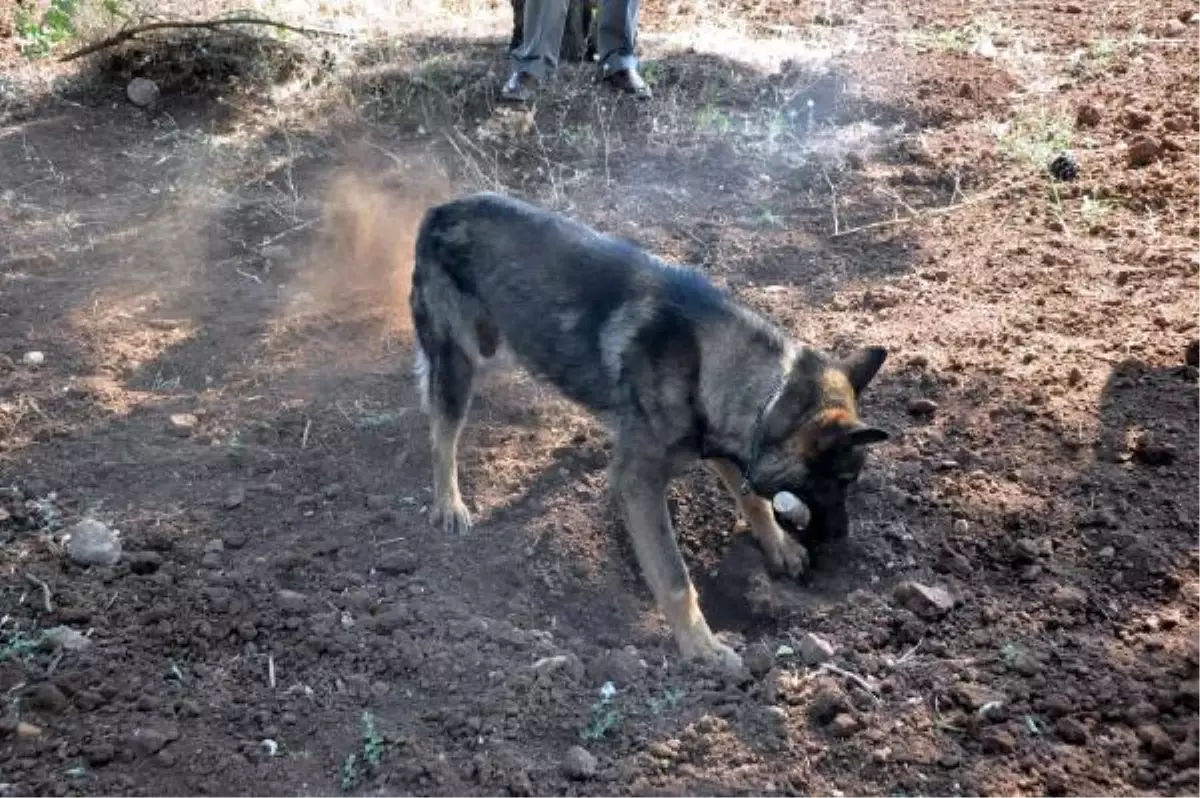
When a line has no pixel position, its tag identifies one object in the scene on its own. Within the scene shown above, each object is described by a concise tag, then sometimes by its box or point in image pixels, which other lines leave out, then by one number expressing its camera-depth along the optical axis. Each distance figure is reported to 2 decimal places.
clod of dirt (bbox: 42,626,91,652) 4.09
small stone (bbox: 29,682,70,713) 3.80
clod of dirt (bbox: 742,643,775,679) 4.23
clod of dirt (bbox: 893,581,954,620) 4.43
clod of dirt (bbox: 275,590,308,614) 4.39
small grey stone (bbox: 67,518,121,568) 4.57
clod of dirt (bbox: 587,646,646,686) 4.16
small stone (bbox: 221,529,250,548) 4.81
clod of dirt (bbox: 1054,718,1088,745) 3.72
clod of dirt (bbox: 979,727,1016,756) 3.71
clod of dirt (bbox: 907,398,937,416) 5.55
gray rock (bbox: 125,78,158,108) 9.06
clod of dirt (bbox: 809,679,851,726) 3.88
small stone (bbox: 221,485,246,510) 5.05
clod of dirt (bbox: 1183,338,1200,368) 5.58
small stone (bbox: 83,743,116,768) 3.60
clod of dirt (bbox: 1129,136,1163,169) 7.54
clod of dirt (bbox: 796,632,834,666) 4.20
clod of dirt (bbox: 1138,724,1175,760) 3.61
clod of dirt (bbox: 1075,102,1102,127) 8.12
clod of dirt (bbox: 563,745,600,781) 3.66
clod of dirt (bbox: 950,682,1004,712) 3.90
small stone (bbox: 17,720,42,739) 3.67
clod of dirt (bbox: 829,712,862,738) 3.82
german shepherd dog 4.48
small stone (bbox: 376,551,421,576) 4.76
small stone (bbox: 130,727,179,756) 3.66
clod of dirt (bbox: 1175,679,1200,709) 3.78
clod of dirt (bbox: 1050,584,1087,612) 4.38
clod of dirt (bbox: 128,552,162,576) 4.57
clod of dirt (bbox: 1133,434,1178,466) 5.04
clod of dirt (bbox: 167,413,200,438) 5.58
